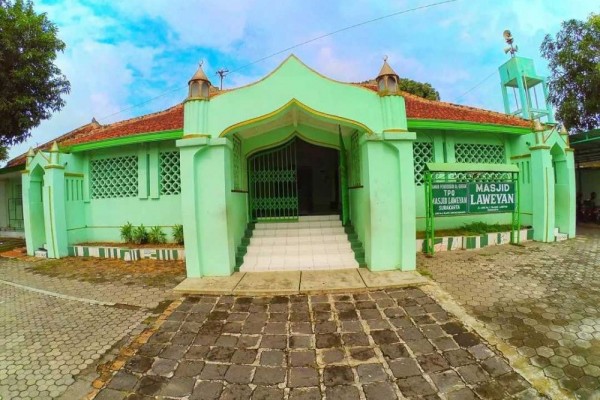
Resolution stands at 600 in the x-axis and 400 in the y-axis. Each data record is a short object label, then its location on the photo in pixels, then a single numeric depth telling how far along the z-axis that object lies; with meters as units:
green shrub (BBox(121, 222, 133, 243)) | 7.23
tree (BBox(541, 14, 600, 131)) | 9.33
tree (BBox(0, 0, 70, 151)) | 8.03
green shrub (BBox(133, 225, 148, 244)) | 7.07
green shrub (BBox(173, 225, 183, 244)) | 6.91
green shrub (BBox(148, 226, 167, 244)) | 7.09
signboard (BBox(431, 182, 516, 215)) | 5.90
